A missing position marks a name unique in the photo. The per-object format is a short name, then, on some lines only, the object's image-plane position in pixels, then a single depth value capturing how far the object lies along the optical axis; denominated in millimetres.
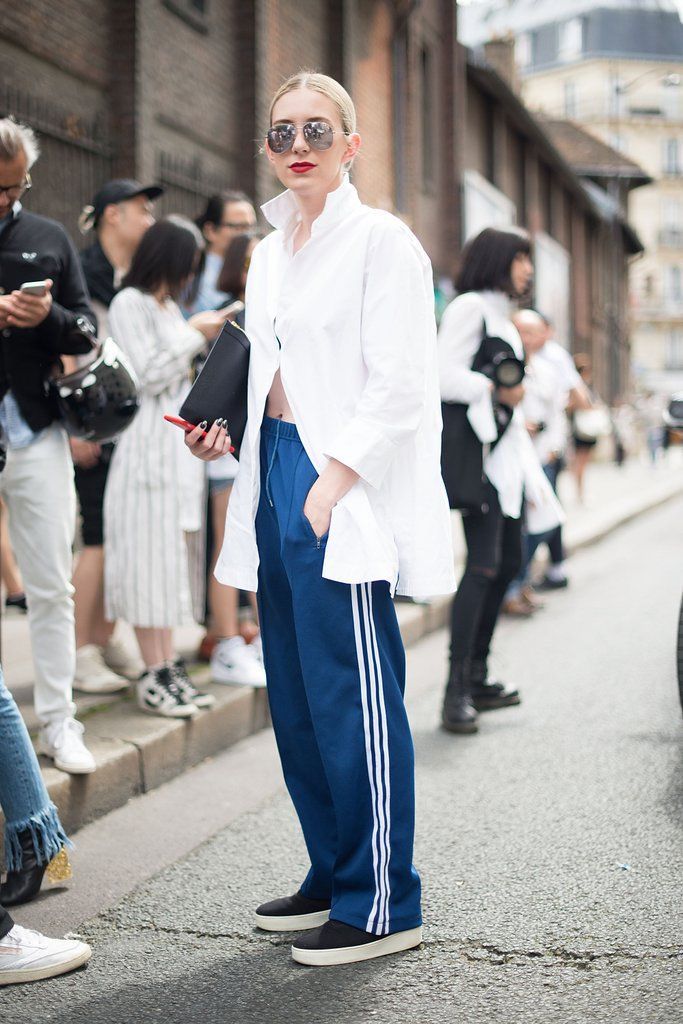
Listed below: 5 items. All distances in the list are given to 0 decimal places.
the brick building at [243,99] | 9094
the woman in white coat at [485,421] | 5000
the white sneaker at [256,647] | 5554
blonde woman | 2850
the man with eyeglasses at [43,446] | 3766
